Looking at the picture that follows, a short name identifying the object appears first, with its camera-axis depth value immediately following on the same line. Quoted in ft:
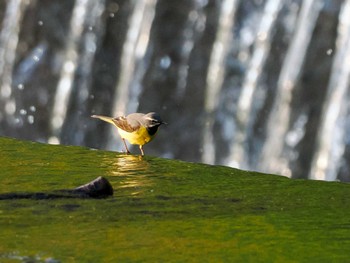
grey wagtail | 44.21
